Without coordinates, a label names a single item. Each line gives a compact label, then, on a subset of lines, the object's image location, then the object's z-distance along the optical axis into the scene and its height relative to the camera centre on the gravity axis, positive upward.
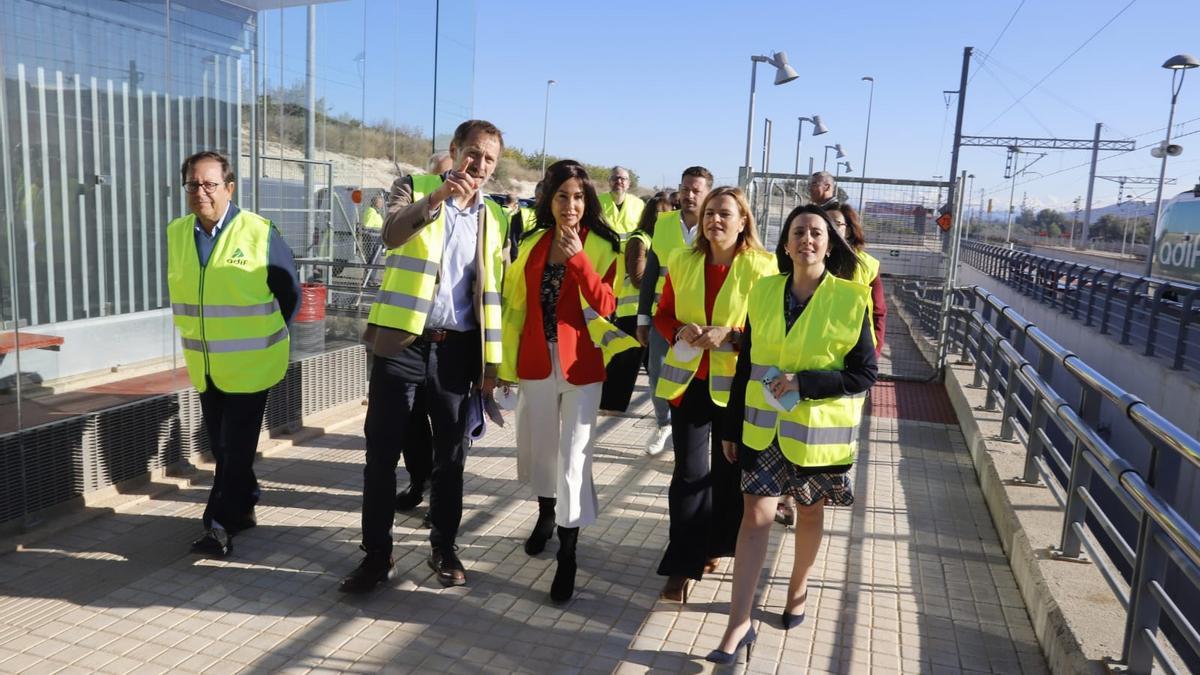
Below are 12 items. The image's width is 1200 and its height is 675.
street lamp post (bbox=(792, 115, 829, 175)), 22.61 +2.53
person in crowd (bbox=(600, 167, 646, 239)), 8.27 +0.12
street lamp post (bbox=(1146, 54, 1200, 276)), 23.16 +3.53
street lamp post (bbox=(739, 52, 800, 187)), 14.37 +2.48
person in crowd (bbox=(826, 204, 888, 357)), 5.11 -0.19
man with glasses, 4.33 -0.59
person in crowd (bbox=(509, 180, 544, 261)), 4.34 -0.09
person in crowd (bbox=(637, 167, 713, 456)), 6.09 -0.04
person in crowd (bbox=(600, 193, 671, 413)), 4.52 -0.60
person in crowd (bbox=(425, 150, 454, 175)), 5.16 +0.26
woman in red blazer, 4.13 -0.56
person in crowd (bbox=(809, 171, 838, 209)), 6.24 +0.27
